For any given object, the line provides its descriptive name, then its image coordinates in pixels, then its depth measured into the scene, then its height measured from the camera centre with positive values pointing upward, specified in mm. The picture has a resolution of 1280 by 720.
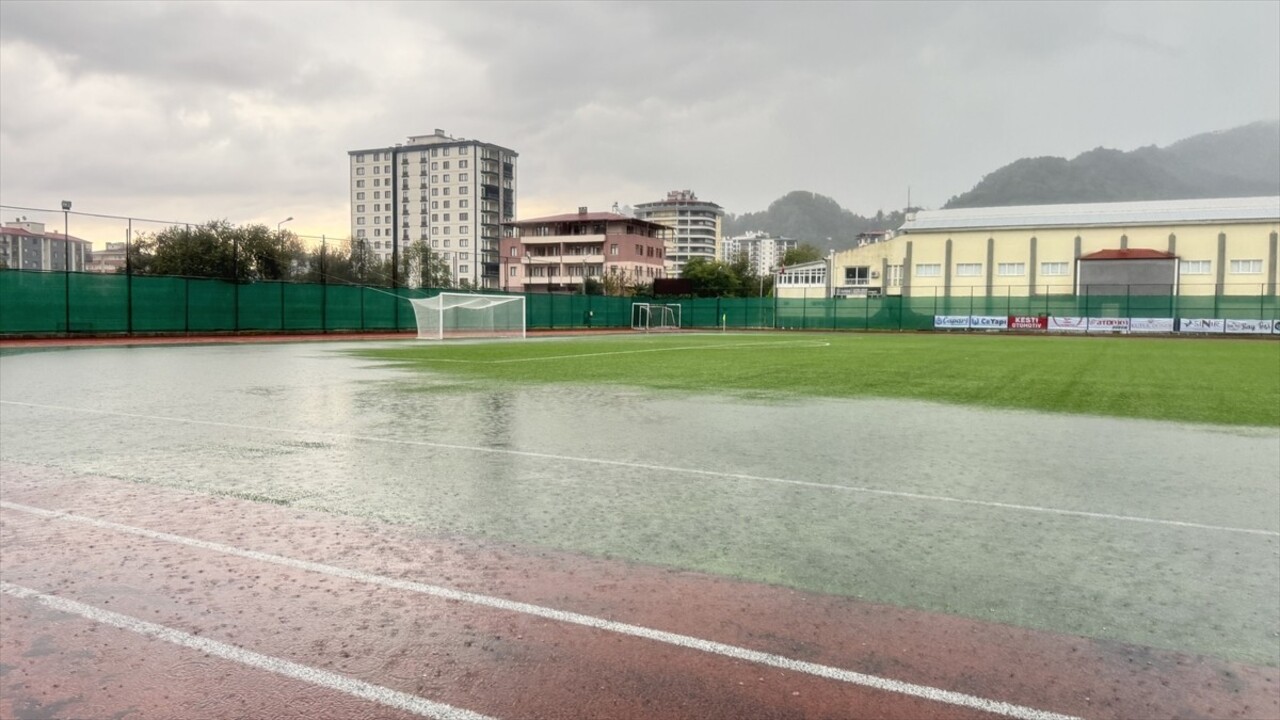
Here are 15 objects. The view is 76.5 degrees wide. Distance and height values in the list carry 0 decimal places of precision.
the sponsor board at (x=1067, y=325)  46750 -641
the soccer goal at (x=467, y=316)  37469 -430
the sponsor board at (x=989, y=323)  49281 -599
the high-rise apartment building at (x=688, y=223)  183375 +19679
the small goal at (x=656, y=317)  56625 -547
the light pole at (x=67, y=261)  27359 +1427
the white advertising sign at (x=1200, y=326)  44594 -582
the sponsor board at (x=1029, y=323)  48125 -576
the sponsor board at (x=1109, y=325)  46375 -621
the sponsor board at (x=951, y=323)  50334 -640
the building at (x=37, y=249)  26531 +1795
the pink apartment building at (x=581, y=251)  99375 +7300
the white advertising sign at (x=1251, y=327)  43531 -613
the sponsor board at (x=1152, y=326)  45750 -615
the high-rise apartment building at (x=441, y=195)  129875 +18368
